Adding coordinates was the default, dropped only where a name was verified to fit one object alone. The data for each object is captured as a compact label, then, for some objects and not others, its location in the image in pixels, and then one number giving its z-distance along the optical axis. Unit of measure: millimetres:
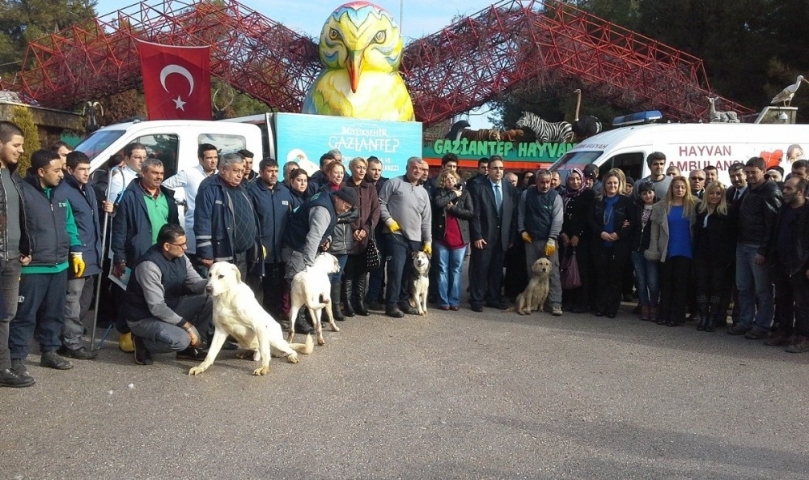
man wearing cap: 7301
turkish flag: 11992
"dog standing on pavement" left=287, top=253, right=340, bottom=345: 6941
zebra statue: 23436
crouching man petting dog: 6074
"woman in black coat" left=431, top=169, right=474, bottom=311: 8945
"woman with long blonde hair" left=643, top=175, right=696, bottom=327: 8453
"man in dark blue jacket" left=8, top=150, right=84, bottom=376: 5535
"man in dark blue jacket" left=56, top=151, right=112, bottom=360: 6305
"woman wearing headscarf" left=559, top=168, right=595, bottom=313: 9172
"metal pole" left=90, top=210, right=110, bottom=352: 6421
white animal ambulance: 11781
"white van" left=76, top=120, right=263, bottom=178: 9047
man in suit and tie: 9141
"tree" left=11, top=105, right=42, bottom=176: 21297
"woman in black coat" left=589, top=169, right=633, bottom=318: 8852
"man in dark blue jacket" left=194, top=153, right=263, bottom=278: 6723
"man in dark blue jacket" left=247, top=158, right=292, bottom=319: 7695
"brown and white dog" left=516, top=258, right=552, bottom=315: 8914
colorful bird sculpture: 16891
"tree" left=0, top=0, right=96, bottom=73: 42906
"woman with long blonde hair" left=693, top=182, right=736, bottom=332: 8148
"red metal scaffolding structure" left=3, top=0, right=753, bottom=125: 22844
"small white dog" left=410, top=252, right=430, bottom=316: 8531
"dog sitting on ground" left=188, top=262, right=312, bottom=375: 5910
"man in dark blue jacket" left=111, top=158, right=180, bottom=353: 6516
